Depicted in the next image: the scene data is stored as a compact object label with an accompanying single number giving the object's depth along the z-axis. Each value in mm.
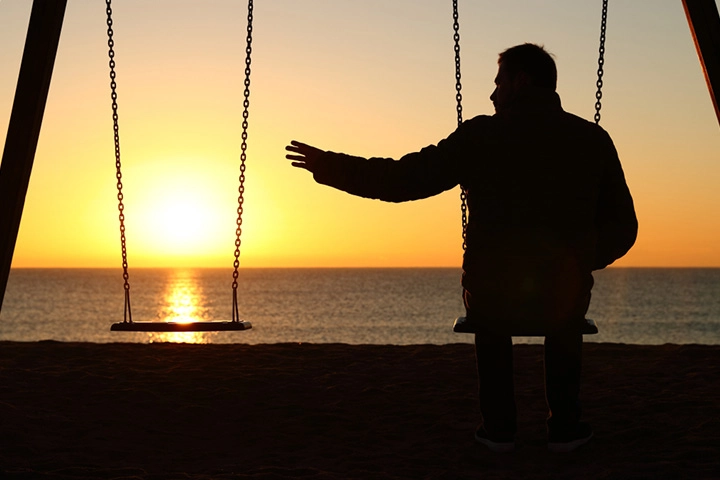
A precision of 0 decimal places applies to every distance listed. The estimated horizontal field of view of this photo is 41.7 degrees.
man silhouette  4418
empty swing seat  5590
